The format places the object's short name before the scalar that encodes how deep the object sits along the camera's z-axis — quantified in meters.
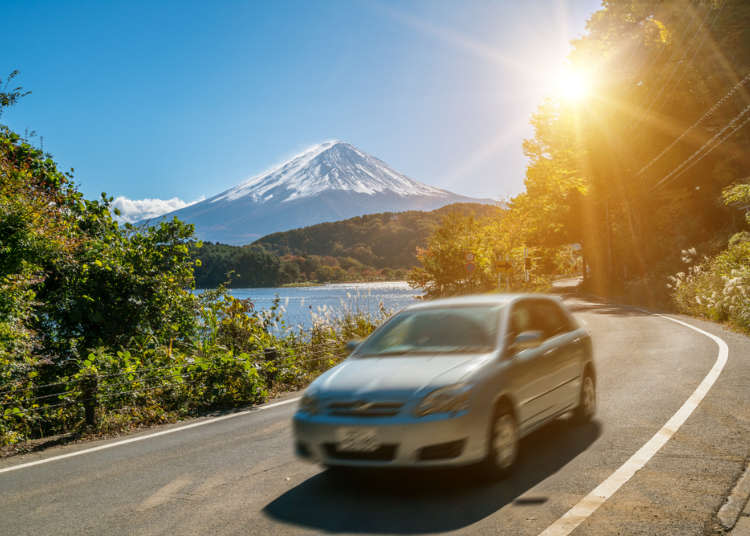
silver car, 4.74
